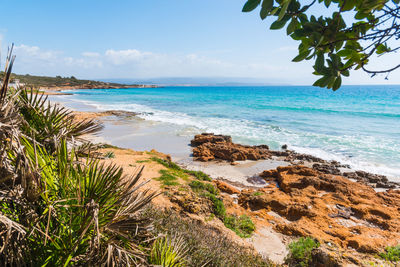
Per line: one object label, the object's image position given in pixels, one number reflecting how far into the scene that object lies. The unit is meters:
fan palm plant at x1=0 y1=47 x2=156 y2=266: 1.55
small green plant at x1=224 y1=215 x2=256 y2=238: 6.33
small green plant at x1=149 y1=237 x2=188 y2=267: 2.40
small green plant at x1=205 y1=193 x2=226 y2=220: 6.90
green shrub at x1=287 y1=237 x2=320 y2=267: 5.05
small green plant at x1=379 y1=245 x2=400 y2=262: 5.54
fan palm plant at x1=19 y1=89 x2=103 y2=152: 2.34
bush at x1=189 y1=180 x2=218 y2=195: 8.06
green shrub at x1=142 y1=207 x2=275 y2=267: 3.32
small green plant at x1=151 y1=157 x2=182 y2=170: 10.55
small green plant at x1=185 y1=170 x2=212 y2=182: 10.09
